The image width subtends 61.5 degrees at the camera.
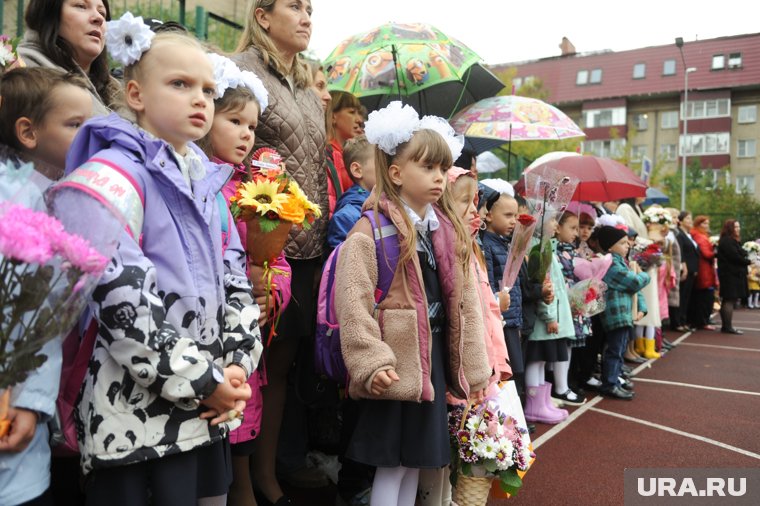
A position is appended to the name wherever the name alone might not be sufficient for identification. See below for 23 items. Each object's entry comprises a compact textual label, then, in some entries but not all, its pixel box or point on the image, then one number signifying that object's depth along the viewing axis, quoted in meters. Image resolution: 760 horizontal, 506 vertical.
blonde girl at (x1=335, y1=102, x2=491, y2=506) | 2.83
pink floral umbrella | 6.44
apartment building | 46.62
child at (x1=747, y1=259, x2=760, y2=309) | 18.16
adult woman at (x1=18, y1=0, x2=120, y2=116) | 2.74
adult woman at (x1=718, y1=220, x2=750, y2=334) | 12.77
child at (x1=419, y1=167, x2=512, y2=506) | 3.62
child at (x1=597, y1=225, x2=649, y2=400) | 6.87
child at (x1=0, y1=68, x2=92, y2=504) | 1.79
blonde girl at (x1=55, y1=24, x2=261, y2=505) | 1.78
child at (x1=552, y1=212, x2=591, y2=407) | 6.38
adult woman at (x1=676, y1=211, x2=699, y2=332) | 12.62
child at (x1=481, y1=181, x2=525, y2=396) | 4.93
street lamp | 29.14
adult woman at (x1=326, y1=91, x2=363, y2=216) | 4.42
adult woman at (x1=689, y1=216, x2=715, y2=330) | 13.09
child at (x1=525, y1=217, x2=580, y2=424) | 5.82
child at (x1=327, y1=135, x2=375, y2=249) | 3.52
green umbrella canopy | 5.06
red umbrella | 7.86
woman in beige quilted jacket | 3.25
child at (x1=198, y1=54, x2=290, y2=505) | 2.76
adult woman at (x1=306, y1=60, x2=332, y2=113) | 4.34
